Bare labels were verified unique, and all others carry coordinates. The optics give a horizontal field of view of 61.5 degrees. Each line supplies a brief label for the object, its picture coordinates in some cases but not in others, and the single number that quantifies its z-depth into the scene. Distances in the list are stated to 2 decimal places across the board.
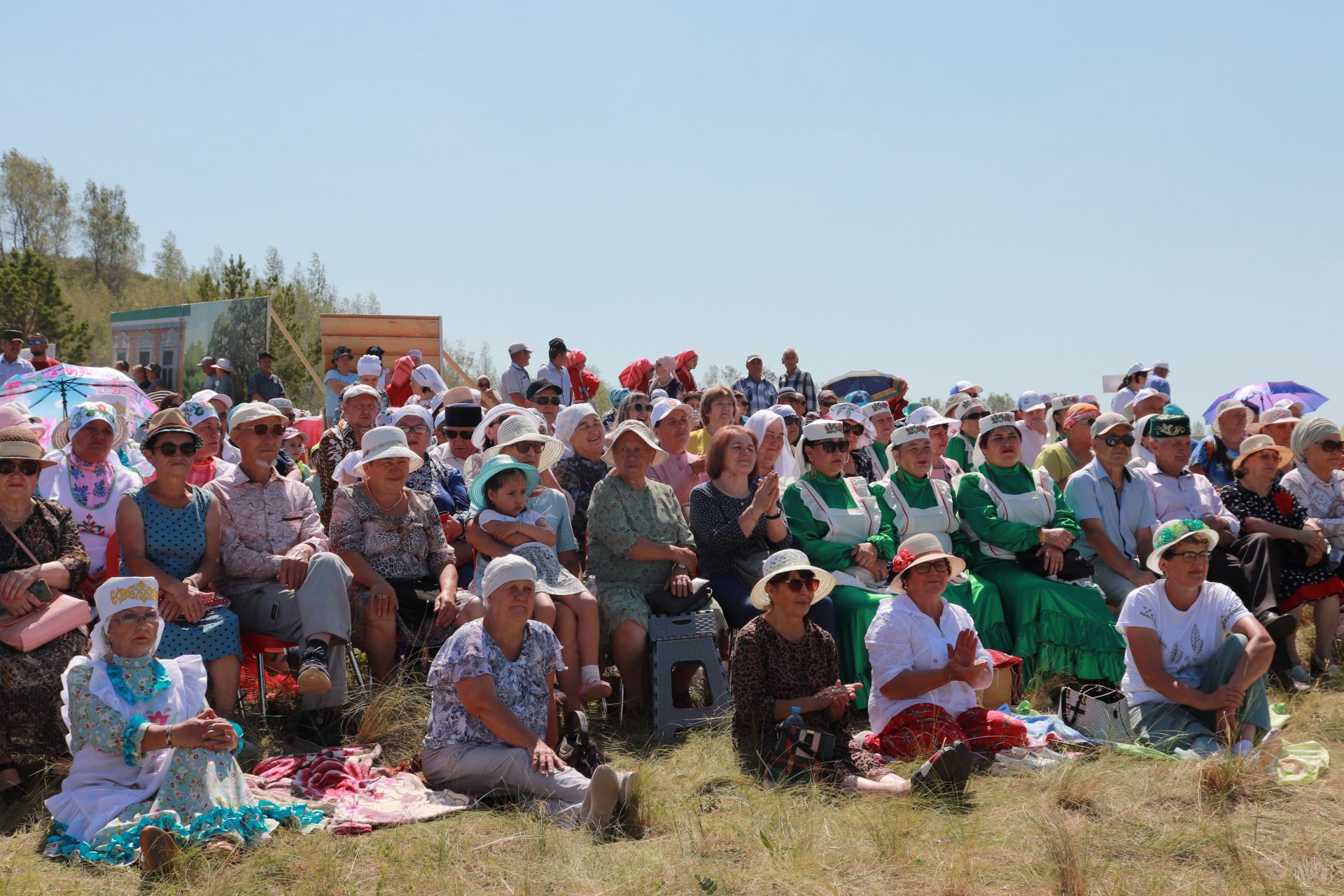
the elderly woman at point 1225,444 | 8.64
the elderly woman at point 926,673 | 5.05
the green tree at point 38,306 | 27.53
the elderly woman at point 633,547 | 5.97
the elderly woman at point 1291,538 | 7.07
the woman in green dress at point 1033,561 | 6.36
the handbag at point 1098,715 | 5.46
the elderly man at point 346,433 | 7.20
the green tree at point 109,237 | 48.47
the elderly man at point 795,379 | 14.73
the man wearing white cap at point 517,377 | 12.12
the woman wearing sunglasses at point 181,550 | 5.15
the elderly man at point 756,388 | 13.58
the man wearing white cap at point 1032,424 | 10.15
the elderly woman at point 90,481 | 5.53
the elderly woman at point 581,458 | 6.97
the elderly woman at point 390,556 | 5.65
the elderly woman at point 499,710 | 4.65
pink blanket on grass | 4.50
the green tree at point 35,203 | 45.38
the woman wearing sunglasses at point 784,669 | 4.98
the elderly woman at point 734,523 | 6.28
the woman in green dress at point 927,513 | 6.50
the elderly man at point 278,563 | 5.30
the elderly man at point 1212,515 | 6.99
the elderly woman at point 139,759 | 4.09
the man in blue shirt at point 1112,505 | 6.95
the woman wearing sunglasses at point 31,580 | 4.73
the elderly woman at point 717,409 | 8.20
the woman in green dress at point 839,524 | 6.30
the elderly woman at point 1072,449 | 8.16
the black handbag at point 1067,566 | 6.63
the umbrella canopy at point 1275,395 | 10.36
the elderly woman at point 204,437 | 6.69
